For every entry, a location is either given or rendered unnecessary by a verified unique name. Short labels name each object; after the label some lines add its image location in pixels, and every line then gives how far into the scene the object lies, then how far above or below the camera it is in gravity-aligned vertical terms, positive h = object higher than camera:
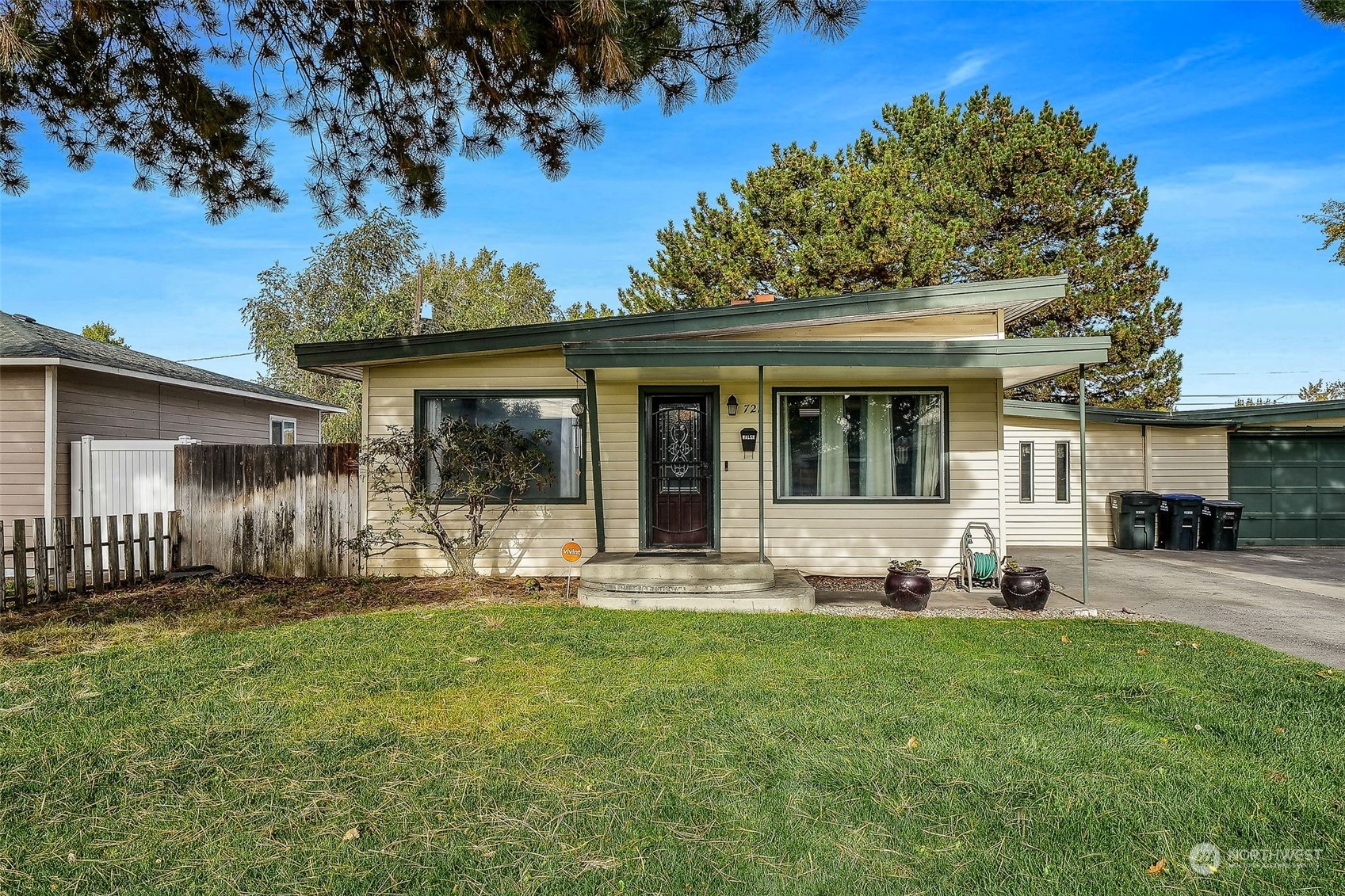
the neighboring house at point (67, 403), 8.94 +0.83
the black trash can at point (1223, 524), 11.50 -1.15
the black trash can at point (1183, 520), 11.62 -1.10
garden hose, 7.86 -1.21
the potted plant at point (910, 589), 6.80 -1.27
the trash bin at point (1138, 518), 11.70 -1.07
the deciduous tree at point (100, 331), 33.97 +6.19
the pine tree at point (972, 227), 17.19 +5.64
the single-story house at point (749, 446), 8.38 +0.12
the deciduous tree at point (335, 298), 23.80 +5.42
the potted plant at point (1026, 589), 6.68 -1.24
